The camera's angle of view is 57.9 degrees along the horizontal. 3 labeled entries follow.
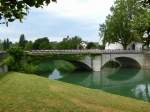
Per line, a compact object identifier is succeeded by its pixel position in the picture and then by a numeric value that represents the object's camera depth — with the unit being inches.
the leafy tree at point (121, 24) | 881.0
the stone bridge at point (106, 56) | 763.7
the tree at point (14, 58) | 554.0
